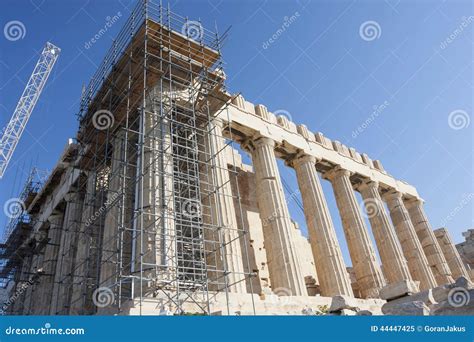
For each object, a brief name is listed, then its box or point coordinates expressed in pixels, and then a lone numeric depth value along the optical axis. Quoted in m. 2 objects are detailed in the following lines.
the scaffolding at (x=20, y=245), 34.59
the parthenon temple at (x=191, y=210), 16.78
